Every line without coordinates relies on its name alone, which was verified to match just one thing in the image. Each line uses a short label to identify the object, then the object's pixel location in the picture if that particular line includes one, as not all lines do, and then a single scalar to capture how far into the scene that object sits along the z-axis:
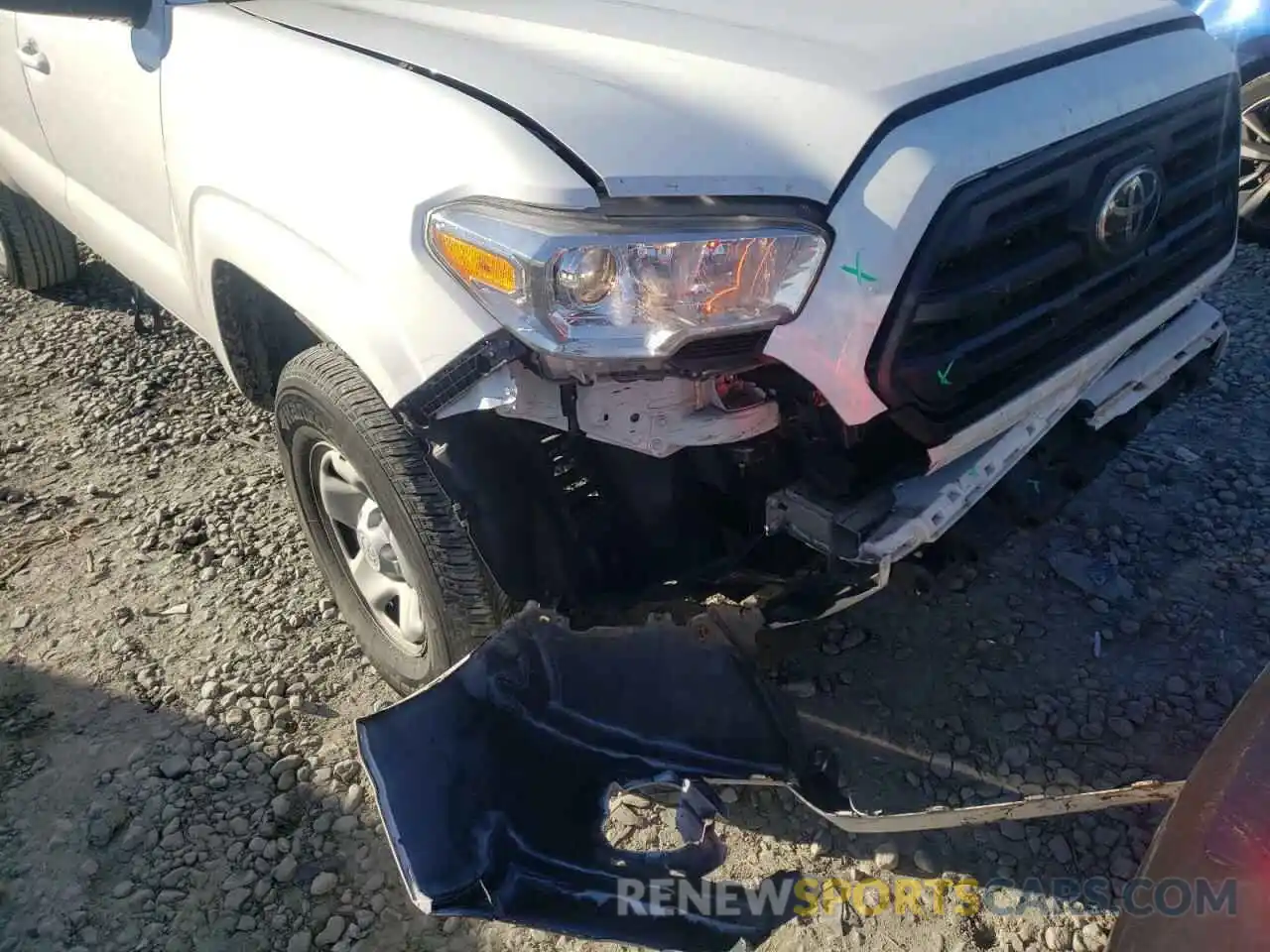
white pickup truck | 1.72
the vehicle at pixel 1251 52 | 4.50
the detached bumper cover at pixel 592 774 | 1.80
